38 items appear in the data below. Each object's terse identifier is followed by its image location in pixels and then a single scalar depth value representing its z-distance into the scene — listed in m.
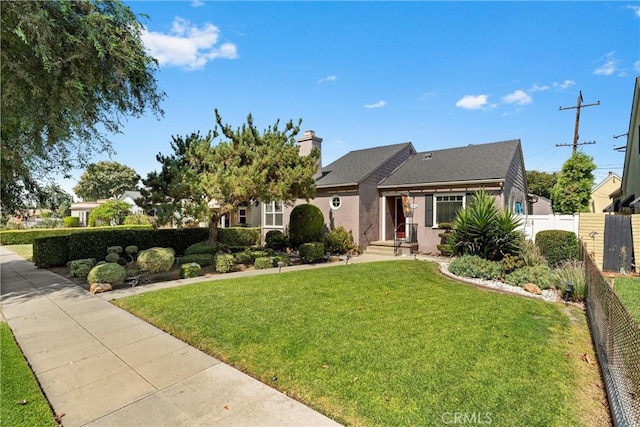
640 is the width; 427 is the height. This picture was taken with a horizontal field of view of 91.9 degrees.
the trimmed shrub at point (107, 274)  8.05
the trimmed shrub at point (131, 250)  12.47
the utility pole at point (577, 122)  20.92
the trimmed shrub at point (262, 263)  10.88
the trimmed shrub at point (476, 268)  8.65
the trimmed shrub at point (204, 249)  11.77
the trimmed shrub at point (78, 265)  9.56
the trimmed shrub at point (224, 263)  10.09
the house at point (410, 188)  13.10
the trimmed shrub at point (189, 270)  9.38
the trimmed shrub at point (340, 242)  14.39
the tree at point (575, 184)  18.11
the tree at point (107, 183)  51.19
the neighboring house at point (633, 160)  13.80
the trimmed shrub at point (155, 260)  9.70
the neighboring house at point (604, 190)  34.00
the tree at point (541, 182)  44.19
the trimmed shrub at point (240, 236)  18.28
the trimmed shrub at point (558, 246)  9.99
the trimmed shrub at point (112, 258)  11.02
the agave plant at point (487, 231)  9.20
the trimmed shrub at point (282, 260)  11.26
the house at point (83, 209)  37.39
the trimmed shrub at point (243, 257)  11.28
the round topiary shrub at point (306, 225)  14.03
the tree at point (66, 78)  5.51
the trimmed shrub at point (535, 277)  7.73
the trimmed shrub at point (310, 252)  12.22
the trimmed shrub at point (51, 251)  11.27
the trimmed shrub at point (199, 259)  10.55
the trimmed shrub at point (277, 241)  15.41
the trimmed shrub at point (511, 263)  8.86
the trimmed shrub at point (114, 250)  12.02
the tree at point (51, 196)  12.47
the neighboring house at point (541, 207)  24.94
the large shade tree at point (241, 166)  10.32
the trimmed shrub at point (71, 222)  30.53
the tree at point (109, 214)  28.14
